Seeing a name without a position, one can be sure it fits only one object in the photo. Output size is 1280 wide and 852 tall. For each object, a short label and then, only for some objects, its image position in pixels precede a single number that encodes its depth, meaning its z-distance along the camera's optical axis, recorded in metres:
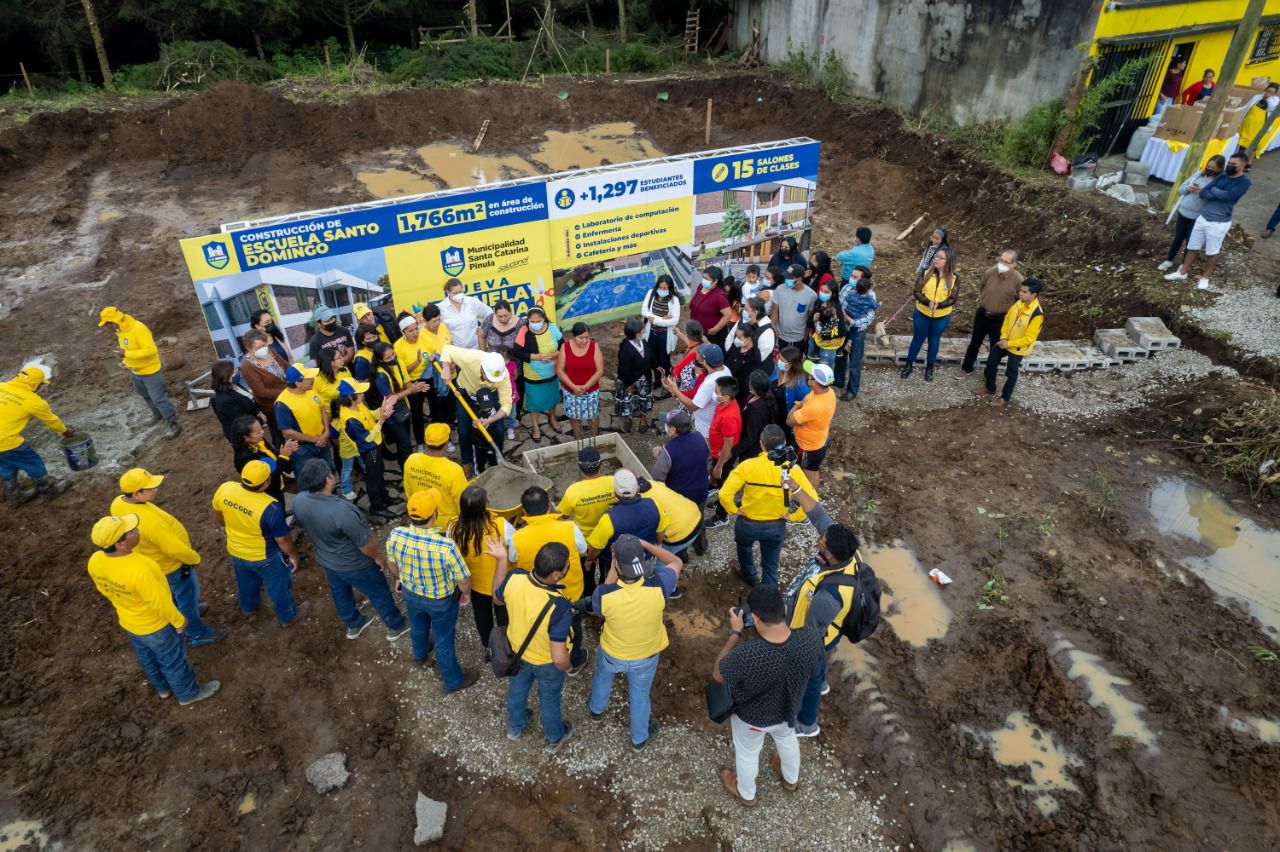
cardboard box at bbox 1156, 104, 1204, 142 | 13.66
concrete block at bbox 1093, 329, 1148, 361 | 9.96
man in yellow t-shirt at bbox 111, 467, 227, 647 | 5.27
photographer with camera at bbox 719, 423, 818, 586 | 5.62
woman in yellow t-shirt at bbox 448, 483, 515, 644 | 4.84
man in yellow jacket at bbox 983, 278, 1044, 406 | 8.43
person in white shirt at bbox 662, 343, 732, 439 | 7.01
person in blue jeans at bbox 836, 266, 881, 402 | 8.83
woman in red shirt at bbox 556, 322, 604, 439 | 7.80
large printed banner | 8.45
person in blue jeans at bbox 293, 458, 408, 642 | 5.21
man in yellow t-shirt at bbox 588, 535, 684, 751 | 4.40
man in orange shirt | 6.68
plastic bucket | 8.37
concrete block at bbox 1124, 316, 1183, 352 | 9.97
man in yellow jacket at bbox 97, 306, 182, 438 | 8.32
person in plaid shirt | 4.81
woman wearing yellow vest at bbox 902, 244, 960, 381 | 8.98
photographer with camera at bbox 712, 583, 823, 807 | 4.00
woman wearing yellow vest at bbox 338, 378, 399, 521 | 6.83
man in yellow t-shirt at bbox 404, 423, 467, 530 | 5.54
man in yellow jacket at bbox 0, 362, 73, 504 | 7.42
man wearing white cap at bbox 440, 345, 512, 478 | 7.31
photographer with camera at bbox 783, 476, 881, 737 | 4.48
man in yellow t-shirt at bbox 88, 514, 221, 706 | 4.85
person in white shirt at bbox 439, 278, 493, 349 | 8.65
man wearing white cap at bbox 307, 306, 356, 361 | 7.78
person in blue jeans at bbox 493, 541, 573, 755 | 4.31
